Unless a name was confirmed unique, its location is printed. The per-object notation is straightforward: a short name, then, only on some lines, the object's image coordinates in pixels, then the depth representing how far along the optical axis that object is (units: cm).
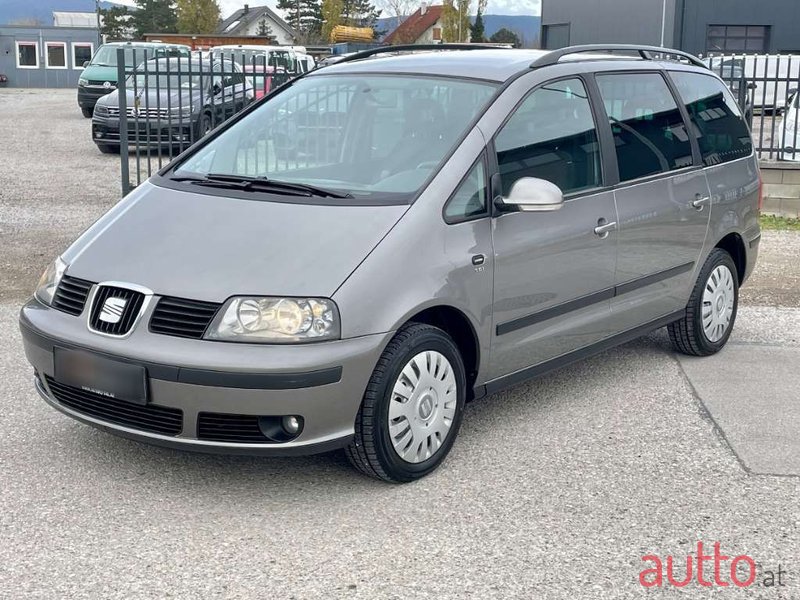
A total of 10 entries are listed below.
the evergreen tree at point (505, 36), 8156
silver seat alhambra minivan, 411
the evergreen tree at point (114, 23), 9312
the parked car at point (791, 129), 1327
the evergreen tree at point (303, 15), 10488
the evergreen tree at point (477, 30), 7350
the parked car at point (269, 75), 1071
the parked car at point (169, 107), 1074
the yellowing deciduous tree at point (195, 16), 8312
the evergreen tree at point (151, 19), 9194
